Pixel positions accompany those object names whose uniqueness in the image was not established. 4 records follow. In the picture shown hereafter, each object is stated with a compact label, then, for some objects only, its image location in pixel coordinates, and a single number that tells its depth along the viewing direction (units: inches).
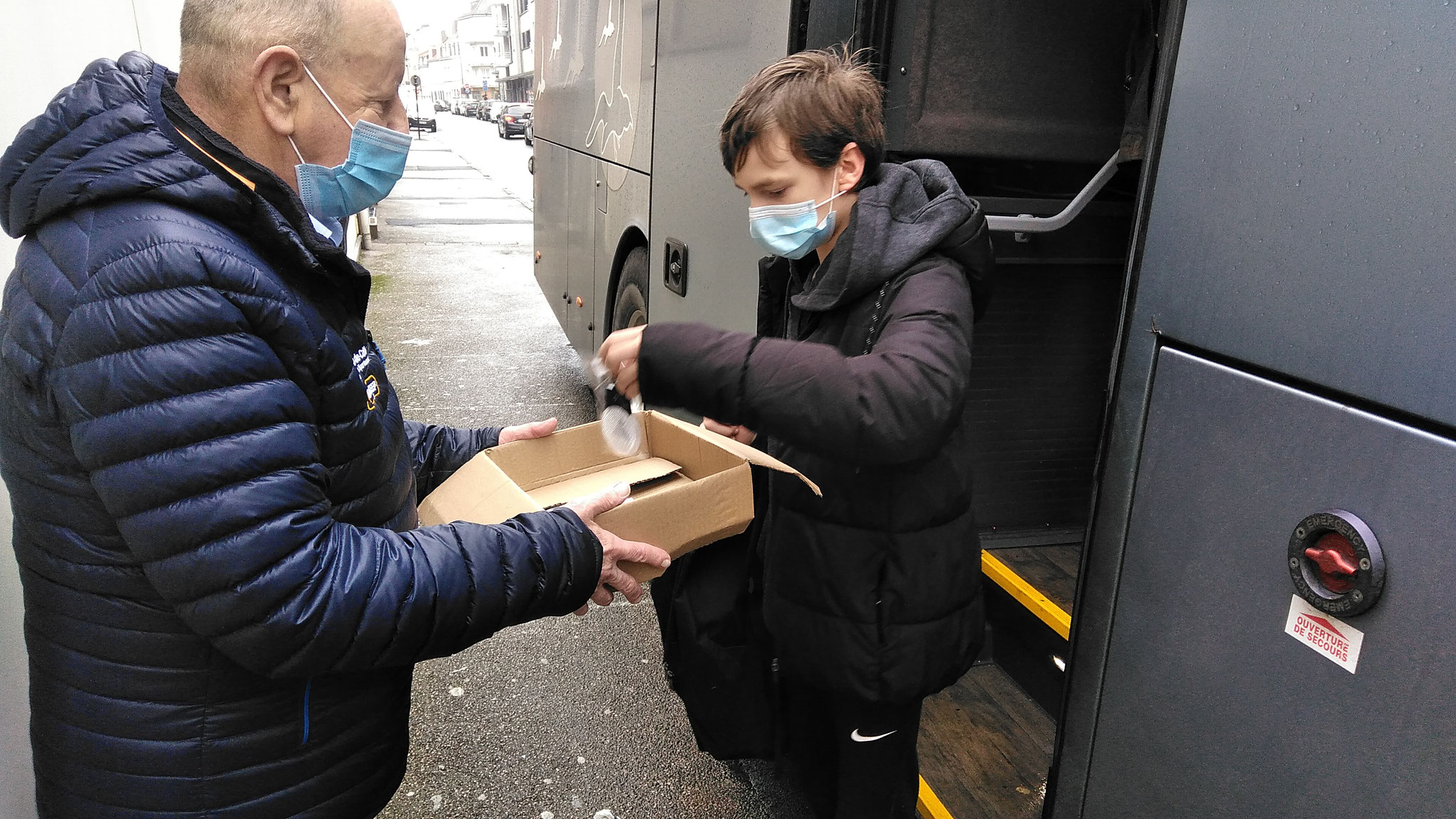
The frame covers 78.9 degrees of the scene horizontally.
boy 48.4
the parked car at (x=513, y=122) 1626.5
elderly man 40.1
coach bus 39.6
